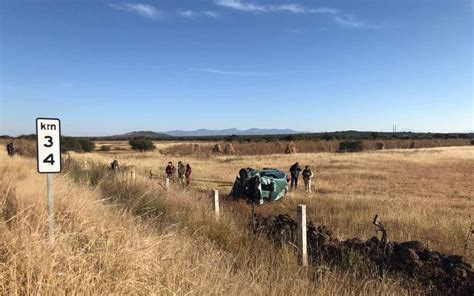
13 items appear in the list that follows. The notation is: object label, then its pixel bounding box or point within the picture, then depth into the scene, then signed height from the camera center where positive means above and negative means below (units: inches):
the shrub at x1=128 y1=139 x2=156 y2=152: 3862.7 -88.3
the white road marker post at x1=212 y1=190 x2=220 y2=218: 440.9 -64.5
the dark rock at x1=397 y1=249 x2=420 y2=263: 323.3 -83.6
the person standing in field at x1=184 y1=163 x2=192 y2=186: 969.5 -83.0
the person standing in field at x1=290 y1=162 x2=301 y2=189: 975.6 -76.7
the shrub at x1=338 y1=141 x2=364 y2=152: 3375.0 -80.6
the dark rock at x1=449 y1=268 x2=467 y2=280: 297.3 -87.6
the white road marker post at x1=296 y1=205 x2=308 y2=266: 318.3 -66.7
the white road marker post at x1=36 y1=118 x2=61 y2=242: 211.6 -5.8
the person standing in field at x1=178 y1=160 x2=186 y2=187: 1001.5 -81.2
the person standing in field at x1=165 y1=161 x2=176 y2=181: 974.4 -74.9
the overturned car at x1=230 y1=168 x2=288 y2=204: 752.3 -83.7
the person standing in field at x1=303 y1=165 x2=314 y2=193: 918.4 -82.4
